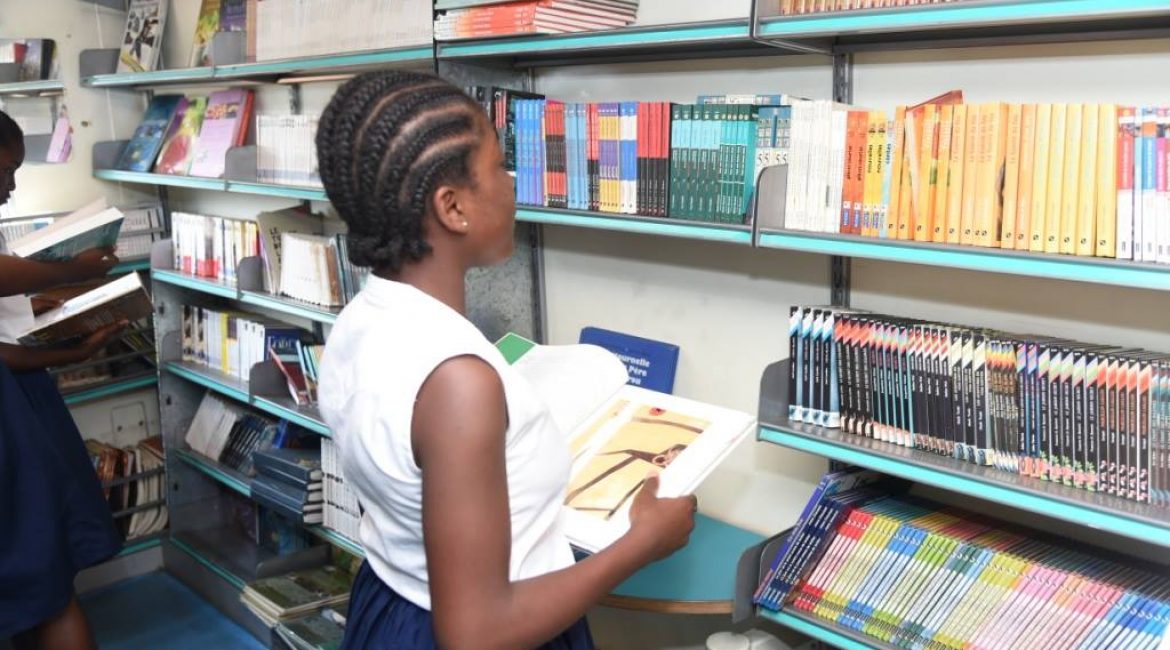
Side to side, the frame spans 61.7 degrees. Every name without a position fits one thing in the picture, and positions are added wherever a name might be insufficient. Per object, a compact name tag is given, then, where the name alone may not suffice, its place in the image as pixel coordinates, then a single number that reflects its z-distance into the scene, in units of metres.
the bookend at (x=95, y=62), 3.85
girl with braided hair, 1.04
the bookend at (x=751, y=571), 1.92
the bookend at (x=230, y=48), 3.24
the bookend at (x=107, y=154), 3.94
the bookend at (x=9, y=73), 3.64
